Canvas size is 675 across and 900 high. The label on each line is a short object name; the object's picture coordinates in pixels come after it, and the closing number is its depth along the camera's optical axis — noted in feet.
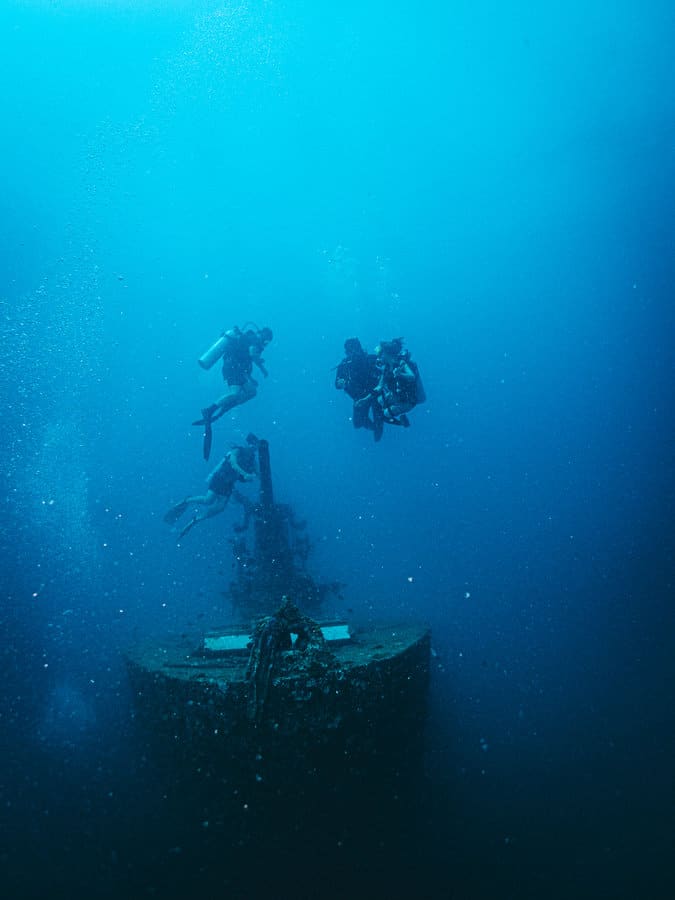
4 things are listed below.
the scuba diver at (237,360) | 23.25
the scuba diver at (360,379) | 21.80
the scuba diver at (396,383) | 20.57
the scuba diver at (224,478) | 24.07
